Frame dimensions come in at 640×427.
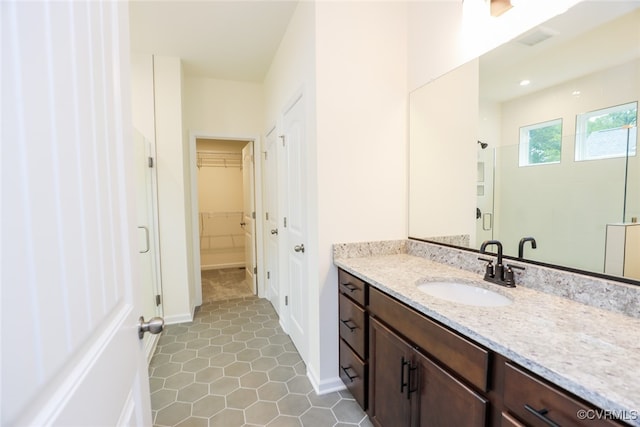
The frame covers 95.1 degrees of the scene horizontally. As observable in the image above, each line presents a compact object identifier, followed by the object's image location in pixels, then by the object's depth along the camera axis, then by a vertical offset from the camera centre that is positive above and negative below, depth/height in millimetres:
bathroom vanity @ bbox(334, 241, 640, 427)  670 -460
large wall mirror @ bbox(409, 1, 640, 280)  1021 +238
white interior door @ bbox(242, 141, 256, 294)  3697 -187
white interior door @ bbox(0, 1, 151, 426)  335 -33
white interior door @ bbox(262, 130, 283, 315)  3016 -237
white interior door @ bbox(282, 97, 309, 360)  2139 -216
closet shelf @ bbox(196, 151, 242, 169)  5090 +679
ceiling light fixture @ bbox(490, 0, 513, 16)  1377 +908
